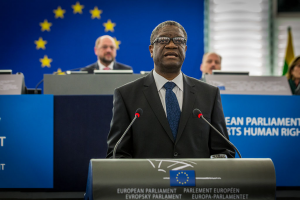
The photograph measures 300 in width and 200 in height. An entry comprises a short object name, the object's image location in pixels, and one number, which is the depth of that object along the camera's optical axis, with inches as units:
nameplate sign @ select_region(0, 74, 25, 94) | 249.8
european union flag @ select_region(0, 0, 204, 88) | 446.0
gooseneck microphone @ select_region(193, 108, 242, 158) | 110.9
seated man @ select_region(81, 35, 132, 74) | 376.2
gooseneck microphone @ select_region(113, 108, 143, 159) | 107.6
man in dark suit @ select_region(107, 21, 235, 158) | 121.7
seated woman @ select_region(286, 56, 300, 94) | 329.4
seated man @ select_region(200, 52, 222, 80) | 359.9
